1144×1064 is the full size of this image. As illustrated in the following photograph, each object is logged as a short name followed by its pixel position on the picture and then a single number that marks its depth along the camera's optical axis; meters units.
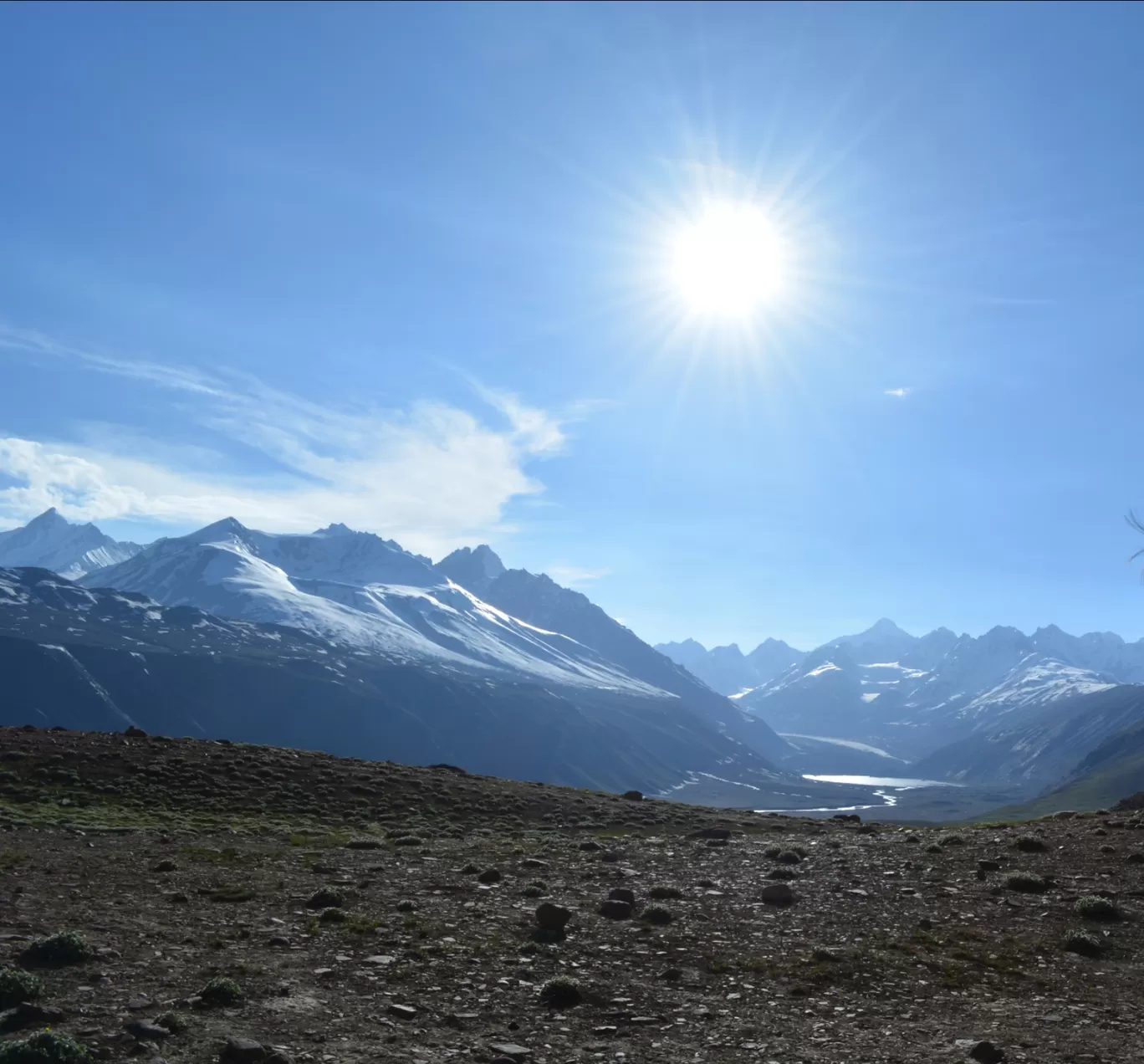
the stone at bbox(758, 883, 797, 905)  24.78
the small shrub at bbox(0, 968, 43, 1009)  14.23
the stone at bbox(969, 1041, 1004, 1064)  13.45
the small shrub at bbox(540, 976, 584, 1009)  15.98
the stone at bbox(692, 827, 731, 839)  42.05
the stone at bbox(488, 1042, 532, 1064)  13.37
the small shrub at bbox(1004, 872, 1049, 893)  25.62
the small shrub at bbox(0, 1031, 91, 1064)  11.55
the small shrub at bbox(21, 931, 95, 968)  16.30
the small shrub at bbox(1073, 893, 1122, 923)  22.47
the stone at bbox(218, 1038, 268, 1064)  12.54
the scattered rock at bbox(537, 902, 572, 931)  21.08
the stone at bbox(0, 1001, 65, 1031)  13.28
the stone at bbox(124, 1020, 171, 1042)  13.09
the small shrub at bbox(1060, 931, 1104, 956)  19.85
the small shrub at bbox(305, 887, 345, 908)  22.97
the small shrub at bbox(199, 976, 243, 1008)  14.80
